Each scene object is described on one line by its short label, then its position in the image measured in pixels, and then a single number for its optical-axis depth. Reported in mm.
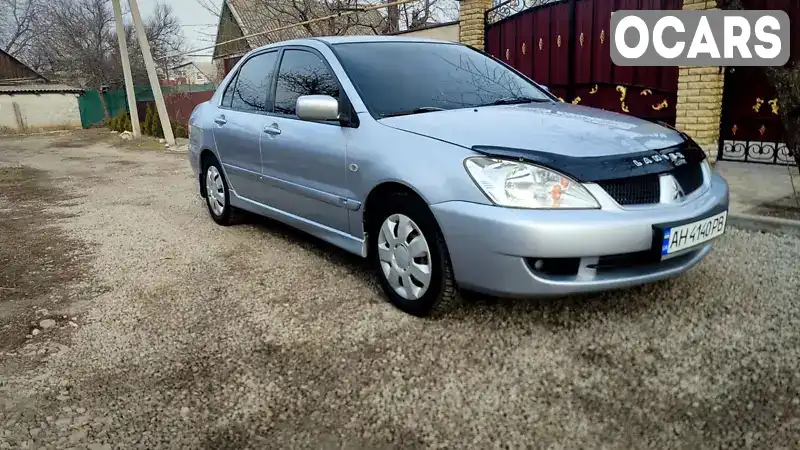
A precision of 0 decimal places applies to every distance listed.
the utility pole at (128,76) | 19266
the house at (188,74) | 29078
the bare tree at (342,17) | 15773
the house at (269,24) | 15828
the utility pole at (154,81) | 15828
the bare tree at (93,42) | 31531
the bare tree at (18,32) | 46000
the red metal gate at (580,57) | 8055
